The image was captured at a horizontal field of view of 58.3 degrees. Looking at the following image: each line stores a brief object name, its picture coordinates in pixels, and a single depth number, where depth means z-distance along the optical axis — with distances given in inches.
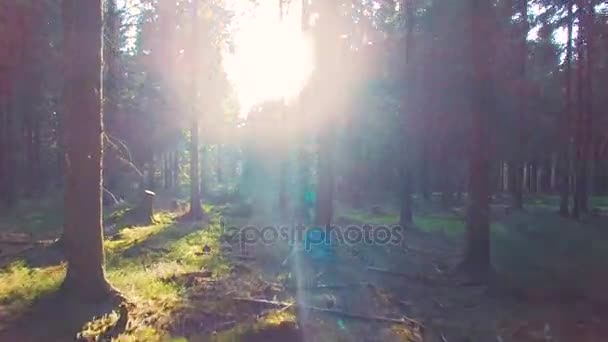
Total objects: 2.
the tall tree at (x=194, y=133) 922.7
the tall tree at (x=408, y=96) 890.1
